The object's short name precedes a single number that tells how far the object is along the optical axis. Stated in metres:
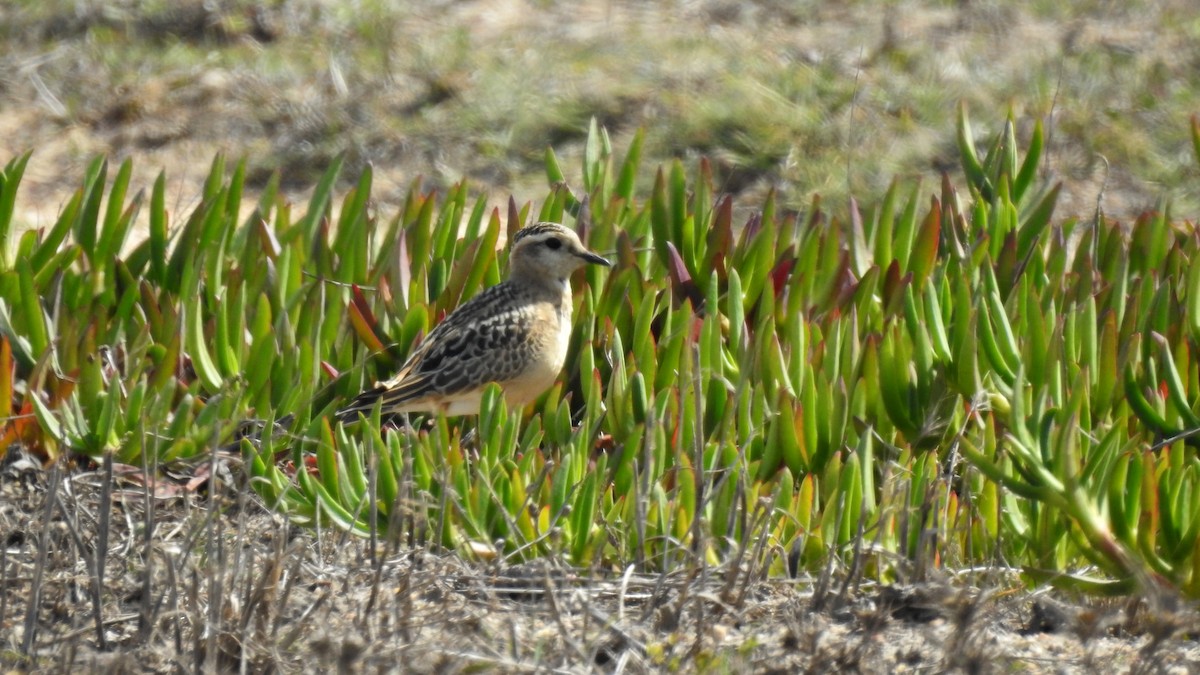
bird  10.50
